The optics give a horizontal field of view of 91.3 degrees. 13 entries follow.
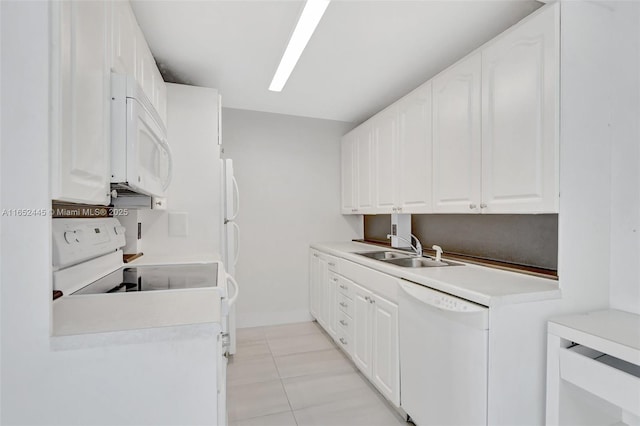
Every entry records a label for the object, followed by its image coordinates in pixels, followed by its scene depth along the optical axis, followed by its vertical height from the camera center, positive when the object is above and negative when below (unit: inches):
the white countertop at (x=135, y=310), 37.7 -13.8
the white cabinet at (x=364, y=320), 77.9 -33.5
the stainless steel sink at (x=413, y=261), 92.1 -15.5
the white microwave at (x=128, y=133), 49.0 +12.4
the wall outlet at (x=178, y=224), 100.3 -4.5
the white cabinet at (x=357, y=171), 127.0 +17.4
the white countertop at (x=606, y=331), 44.0 -18.6
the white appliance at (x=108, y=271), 49.8 -13.3
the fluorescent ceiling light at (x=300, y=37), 65.4 +43.1
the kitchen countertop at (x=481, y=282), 54.2 -14.3
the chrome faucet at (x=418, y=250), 101.2 -12.7
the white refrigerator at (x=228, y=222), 109.5 -4.1
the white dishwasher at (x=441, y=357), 53.4 -28.1
